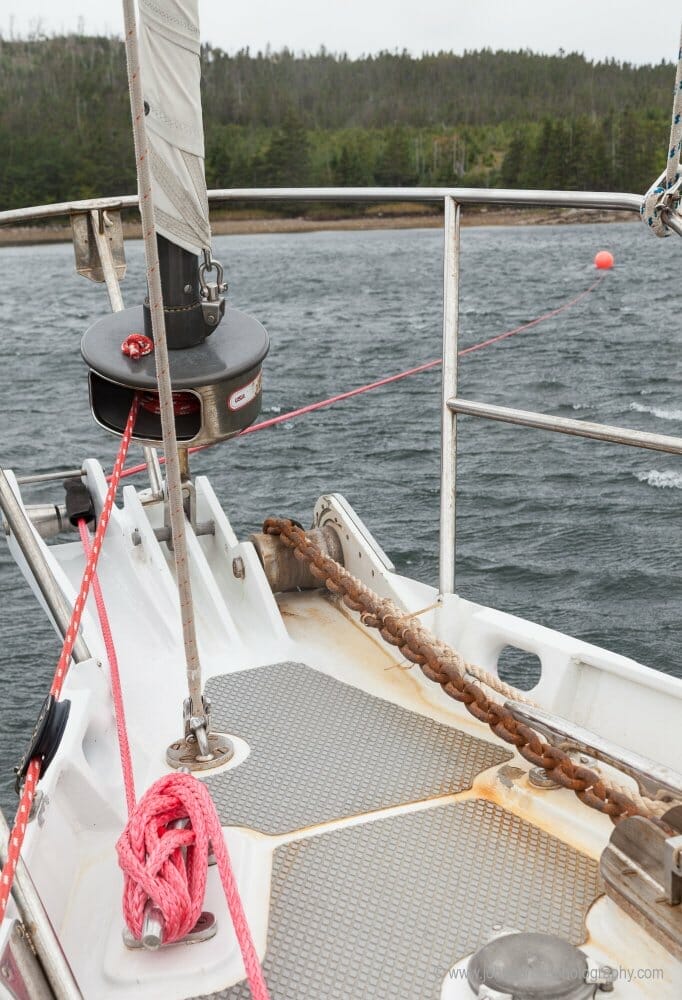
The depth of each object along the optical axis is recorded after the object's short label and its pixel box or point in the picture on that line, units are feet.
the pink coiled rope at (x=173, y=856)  5.49
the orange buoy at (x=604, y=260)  95.61
